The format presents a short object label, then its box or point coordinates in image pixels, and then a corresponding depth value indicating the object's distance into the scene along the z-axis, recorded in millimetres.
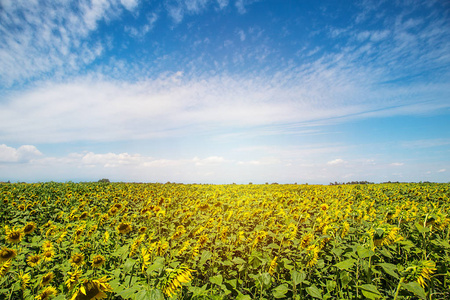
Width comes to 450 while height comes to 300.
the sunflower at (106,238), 3811
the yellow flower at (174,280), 1700
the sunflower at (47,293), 2727
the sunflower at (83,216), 5715
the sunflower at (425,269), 1901
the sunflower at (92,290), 1714
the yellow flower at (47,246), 3725
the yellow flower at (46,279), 2867
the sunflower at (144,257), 2652
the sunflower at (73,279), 2207
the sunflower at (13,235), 3861
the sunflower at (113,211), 5602
